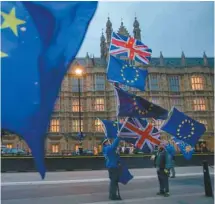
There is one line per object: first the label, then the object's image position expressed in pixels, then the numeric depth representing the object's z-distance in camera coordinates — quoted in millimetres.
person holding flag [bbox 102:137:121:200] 8367
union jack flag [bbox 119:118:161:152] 9758
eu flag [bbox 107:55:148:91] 11609
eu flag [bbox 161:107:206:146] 10016
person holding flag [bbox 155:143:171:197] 9188
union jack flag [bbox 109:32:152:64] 12645
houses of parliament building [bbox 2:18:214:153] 45000
